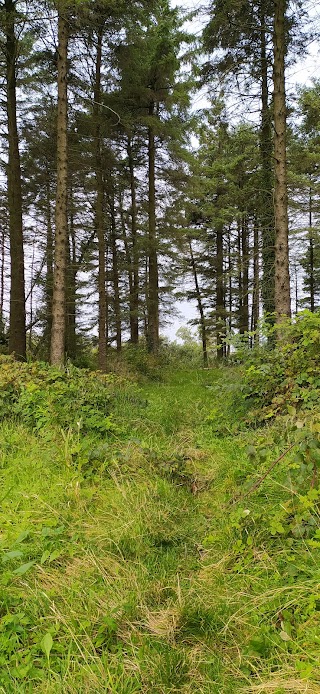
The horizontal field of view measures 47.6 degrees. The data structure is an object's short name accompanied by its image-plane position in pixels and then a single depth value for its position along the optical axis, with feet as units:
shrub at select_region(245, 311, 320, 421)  12.66
